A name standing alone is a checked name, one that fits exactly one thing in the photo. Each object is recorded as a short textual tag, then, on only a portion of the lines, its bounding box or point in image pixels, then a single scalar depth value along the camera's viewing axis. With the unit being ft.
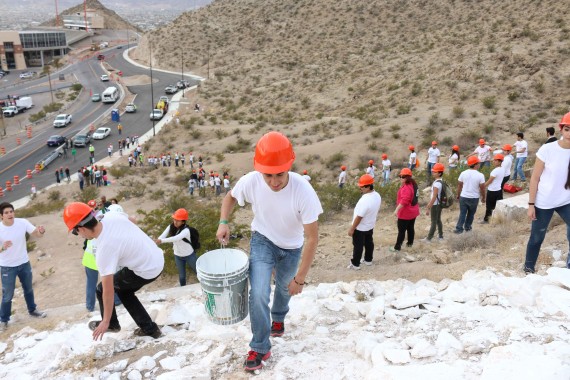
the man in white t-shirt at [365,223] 20.85
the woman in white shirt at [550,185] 14.58
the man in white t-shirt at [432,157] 47.62
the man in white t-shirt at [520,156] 37.82
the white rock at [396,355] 10.44
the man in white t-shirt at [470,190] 24.94
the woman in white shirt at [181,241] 21.62
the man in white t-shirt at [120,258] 11.81
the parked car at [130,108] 141.08
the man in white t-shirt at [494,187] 27.68
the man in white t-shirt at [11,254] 18.35
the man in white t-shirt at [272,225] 10.12
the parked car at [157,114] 131.50
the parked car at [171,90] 160.25
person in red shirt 22.79
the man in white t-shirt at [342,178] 47.78
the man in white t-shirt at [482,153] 43.80
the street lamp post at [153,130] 114.52
